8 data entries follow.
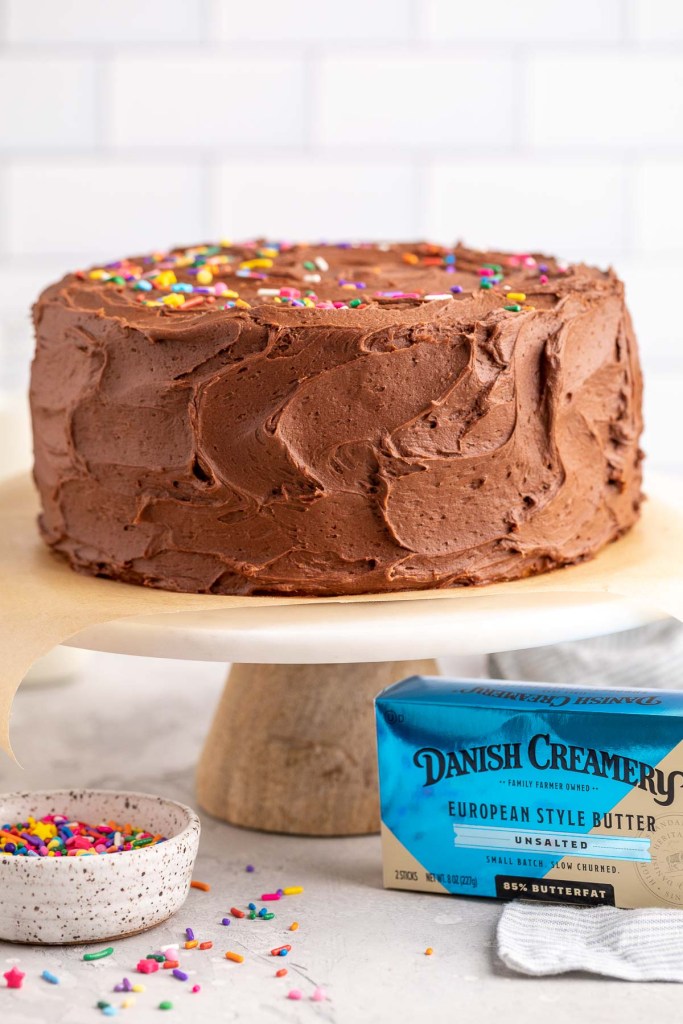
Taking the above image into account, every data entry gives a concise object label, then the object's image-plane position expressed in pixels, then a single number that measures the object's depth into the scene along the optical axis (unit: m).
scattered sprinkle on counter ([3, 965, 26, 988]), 0.87
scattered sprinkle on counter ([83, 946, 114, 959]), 0.89
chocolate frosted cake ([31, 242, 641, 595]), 0.93
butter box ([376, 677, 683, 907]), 0.90
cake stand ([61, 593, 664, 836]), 0.90
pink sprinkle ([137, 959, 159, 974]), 0.88
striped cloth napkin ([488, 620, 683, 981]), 0.87
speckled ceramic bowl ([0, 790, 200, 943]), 0.88
